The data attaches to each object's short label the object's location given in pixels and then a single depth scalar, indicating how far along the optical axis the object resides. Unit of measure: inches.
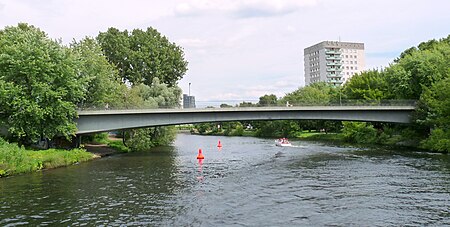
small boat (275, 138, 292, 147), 2420.0
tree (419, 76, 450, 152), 1779.3
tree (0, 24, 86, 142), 1439.5
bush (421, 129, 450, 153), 1760.6
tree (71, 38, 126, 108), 1855.3
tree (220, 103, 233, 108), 1960.6
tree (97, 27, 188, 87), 3065.9
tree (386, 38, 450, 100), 2074.3
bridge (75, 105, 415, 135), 1765.5
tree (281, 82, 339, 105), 3791.8
